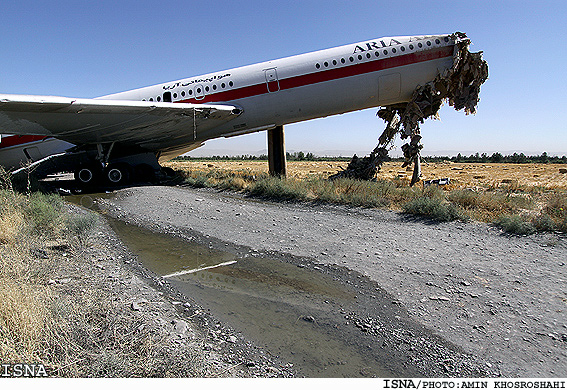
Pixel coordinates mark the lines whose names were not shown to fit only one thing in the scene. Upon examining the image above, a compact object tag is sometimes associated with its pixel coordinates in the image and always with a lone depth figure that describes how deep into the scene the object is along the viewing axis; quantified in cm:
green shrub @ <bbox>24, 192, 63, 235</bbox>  738
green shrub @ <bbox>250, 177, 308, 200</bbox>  1303
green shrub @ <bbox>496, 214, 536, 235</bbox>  772
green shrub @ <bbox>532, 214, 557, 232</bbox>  776
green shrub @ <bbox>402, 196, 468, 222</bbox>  911
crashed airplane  1503
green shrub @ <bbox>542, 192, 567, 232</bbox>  781
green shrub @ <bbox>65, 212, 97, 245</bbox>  711
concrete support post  1827
